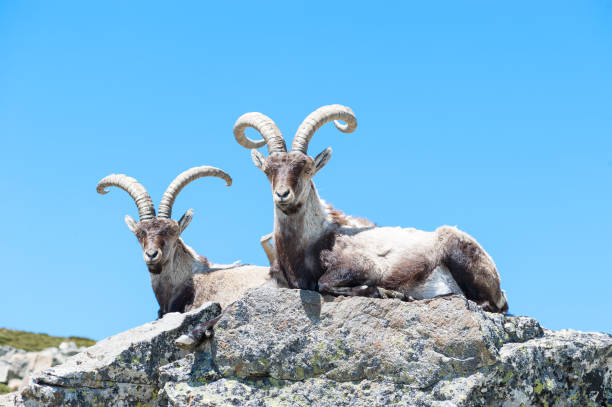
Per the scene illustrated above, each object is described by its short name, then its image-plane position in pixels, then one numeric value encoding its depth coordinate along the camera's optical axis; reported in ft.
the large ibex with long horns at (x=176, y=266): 43.57
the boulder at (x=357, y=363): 24.14
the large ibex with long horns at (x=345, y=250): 31.60
